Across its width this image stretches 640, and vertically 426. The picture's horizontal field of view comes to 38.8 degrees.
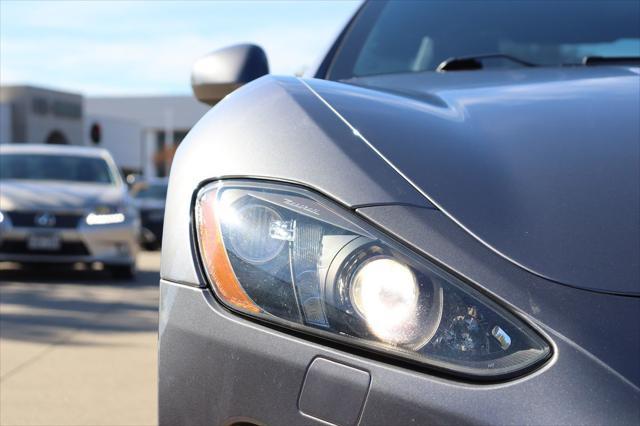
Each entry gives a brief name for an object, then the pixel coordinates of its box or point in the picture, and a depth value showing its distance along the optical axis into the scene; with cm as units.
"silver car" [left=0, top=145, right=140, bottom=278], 834
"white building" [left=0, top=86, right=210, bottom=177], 3503
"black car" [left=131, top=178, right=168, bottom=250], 1580
